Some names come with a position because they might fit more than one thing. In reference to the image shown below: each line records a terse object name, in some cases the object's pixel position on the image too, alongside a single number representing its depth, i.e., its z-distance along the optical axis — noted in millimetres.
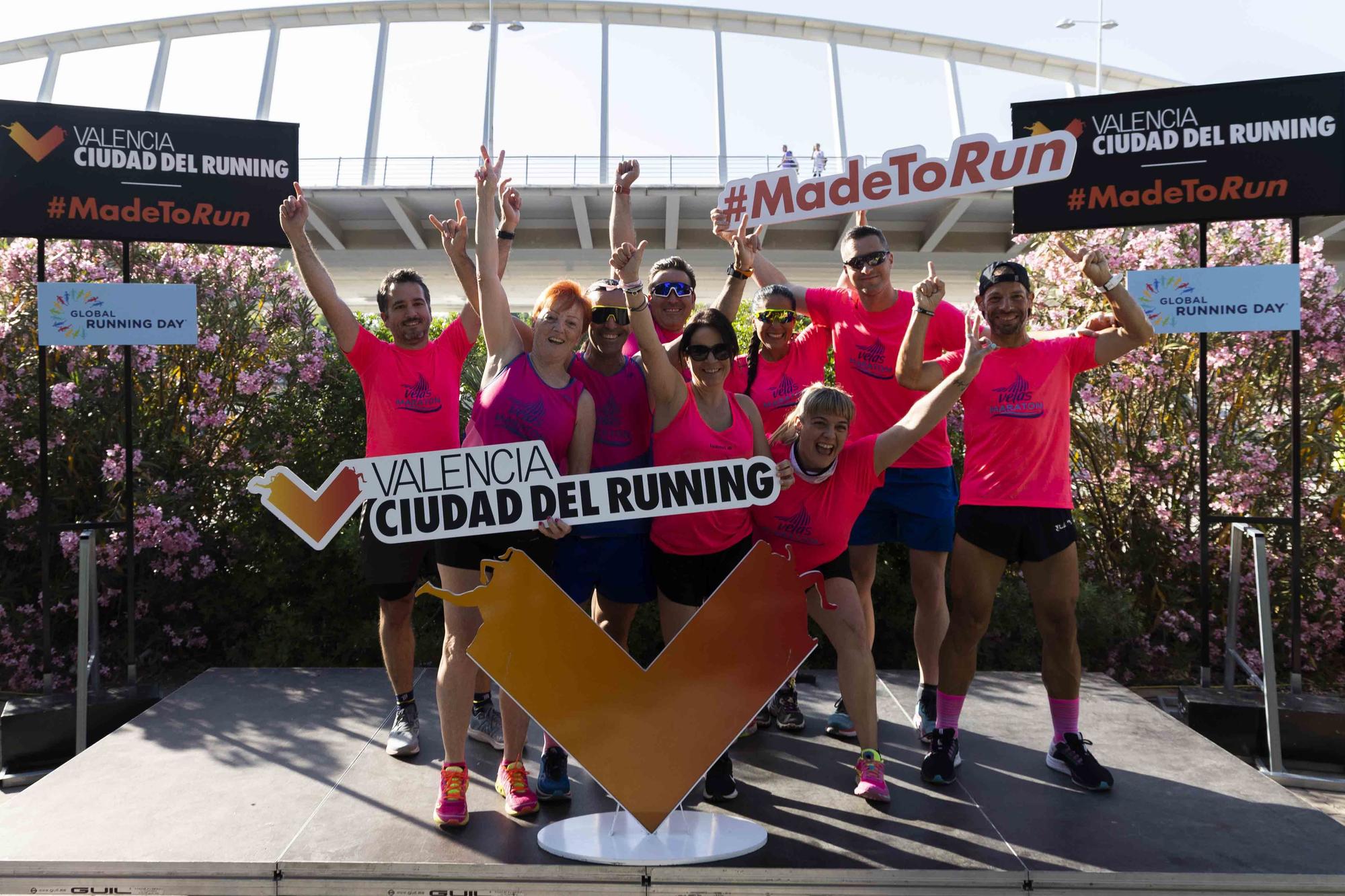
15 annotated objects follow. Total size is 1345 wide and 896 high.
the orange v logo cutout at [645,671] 2924
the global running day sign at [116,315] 4688
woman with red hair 3080
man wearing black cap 3422
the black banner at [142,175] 4742
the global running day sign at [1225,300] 4691
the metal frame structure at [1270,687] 4262
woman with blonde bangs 3125
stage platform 2773
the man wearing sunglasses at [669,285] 3604
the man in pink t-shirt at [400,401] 3600
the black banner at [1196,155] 4746
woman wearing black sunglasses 3047
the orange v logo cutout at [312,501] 2998
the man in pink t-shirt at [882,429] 3779
